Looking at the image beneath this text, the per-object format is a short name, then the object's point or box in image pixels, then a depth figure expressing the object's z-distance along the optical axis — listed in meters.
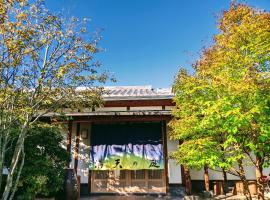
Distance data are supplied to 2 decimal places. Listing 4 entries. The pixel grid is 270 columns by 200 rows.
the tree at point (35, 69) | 5.78
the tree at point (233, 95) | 5.69
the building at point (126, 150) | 11.51
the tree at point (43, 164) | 7.79
